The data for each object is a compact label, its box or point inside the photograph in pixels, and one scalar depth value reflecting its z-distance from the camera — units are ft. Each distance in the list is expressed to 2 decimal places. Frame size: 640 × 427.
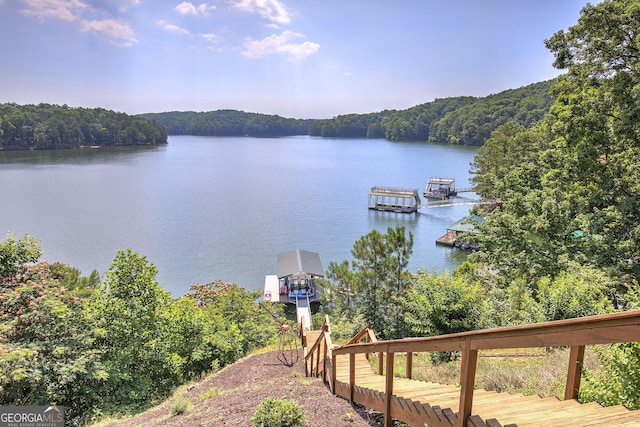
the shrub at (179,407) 20.71
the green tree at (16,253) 29.45
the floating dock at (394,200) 155.23
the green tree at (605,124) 36.73
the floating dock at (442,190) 187.93
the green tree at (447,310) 30.27
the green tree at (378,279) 49.47
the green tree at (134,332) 29.09
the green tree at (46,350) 23.23
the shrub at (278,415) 14.87
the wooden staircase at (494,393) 6.19
